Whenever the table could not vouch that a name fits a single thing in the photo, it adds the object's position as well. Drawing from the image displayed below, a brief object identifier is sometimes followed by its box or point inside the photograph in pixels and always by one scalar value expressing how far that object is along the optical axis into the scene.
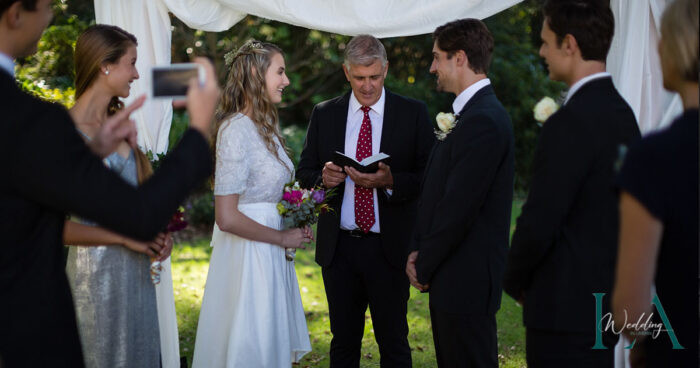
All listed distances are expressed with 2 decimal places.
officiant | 4.21
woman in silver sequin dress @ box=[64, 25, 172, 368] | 3.07
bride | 3.50
